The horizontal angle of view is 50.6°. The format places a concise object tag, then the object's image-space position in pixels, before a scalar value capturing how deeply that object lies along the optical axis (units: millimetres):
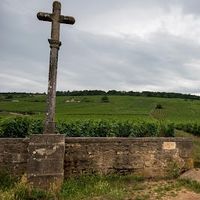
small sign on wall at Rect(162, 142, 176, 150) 6418
